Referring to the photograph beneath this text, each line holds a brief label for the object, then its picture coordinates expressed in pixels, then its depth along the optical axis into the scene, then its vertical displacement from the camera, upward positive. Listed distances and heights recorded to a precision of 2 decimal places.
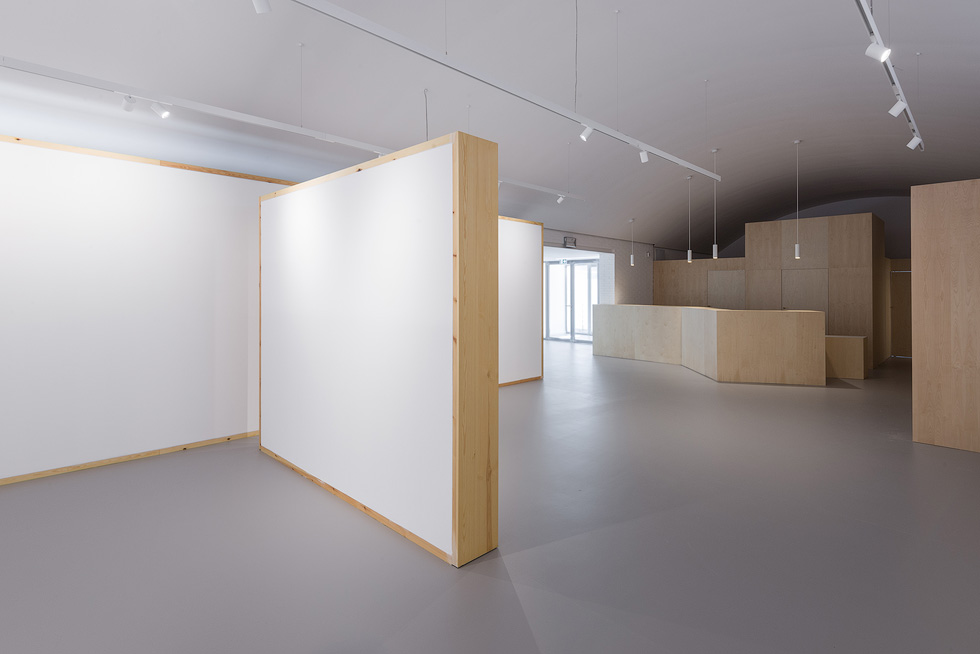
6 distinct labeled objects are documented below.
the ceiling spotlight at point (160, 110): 4.32 +1.93
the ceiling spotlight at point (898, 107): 5.23 +2.30
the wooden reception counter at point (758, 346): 7.77 -0.32
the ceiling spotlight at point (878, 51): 3.88 +2.15
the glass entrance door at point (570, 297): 15.91 +0.99
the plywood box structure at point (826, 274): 10.36 +1.18
